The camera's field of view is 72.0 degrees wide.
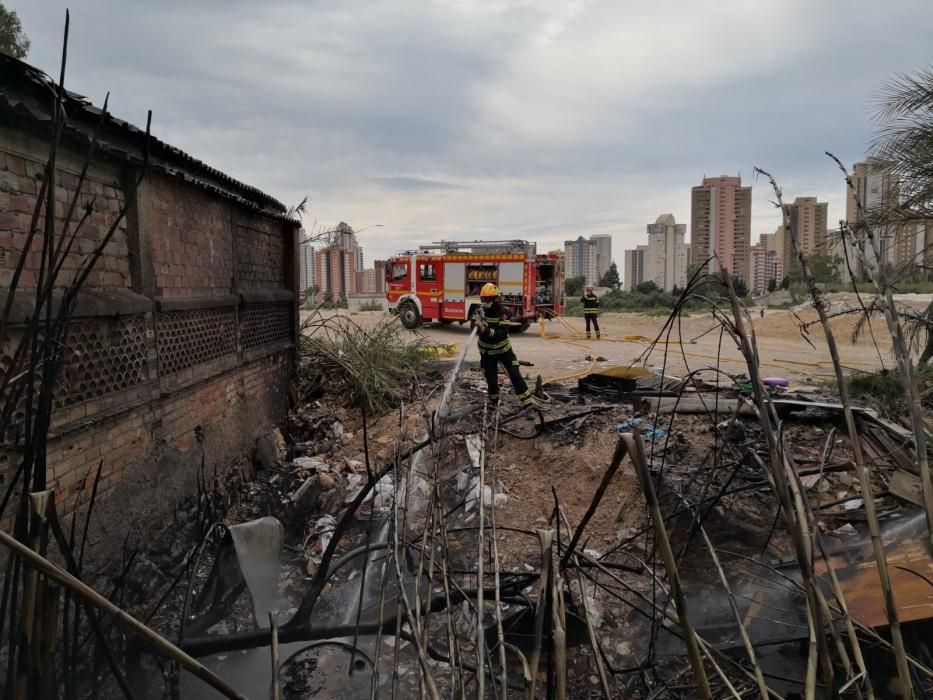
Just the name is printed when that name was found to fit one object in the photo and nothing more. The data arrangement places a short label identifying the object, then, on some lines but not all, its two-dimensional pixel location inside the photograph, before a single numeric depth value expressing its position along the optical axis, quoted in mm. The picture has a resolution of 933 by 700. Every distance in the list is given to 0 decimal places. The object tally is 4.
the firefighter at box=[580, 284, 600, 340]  17516
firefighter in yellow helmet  8203
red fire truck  18359
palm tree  6406
